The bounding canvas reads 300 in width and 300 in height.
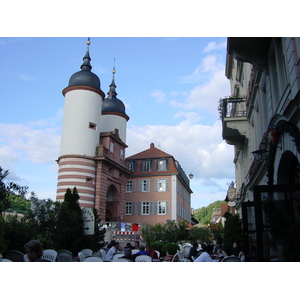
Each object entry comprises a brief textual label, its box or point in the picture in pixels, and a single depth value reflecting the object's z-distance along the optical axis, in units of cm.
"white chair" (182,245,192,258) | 1815
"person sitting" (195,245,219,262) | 907
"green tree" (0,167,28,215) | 1036
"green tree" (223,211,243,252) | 1623
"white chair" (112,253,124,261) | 1083
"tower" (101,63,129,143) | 4350
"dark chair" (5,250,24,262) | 710
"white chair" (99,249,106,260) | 1200
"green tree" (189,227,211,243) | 3350
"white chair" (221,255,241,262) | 946
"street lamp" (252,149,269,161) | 1024
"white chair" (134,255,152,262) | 984
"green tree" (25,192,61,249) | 1274
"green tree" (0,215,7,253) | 684
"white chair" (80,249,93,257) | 1224
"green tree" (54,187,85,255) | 1270
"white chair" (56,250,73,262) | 990
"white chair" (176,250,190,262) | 1283
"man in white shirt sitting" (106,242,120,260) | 1161
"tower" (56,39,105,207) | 3278
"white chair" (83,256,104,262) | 838
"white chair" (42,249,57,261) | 866
